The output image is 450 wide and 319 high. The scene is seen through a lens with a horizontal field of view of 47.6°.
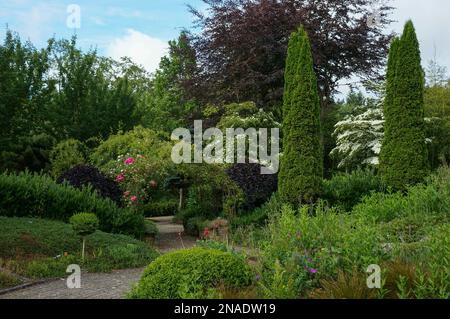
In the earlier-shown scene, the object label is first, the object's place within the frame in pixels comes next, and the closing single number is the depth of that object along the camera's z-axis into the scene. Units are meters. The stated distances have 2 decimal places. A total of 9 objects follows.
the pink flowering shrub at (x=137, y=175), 13.58
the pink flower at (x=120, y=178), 13.72
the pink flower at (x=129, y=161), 14.01
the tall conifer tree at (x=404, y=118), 12.38
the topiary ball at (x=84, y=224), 8.53
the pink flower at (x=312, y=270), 4.91
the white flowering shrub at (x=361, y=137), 17.94
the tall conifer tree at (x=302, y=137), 12.26
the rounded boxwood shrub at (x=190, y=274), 4.88
